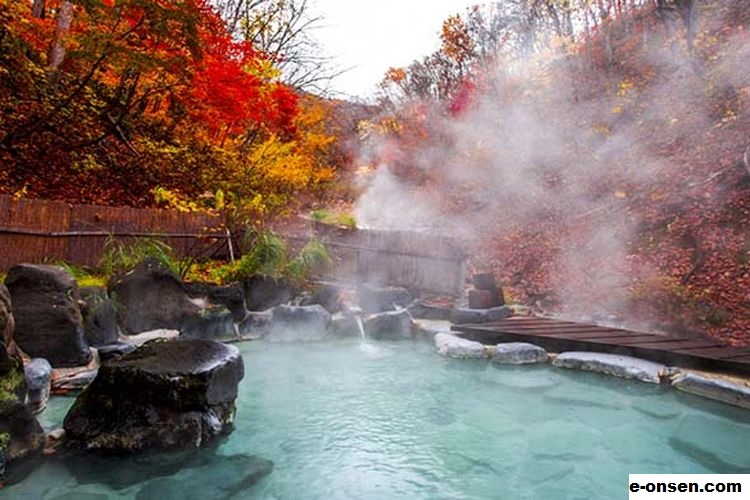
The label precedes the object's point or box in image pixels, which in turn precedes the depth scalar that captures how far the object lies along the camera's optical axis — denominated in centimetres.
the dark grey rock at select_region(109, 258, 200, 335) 605
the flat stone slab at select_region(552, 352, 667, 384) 515
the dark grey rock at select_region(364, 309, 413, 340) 759
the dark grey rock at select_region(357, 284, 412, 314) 807
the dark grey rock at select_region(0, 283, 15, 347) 345
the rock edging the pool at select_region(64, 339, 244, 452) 342
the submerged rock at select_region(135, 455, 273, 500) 299
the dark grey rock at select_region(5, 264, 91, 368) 452
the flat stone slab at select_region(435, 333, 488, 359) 621
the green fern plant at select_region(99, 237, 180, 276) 668
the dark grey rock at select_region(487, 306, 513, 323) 720
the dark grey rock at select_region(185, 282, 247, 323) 689
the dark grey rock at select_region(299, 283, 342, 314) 802
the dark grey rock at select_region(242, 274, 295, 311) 753
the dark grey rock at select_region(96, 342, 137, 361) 515
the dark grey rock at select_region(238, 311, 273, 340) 723
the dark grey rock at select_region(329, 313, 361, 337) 767
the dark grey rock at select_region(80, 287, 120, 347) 531
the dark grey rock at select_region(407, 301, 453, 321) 796
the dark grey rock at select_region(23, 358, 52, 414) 397
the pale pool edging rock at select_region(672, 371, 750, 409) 440
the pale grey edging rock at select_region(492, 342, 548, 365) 595
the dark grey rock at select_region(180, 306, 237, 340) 656
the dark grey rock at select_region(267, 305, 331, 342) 730
